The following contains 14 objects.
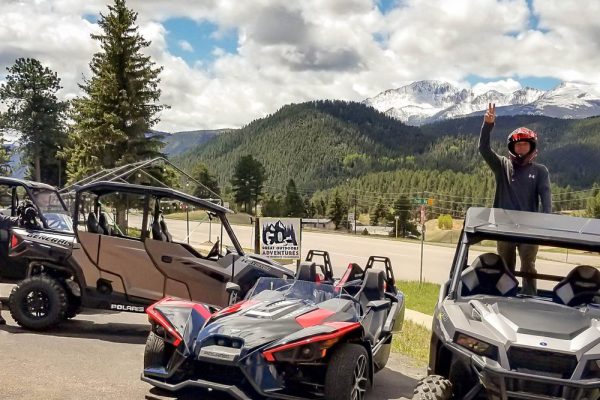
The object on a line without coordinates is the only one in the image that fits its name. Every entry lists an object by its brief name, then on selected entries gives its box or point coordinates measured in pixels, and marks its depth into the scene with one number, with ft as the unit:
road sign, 72.55
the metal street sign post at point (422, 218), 67.59
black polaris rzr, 33.47
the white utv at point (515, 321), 13.85
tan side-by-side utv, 27.55
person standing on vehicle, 22.61
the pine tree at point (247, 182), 400.26
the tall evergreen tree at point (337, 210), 367.70
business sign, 51.33
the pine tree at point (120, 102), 110.83
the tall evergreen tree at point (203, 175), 364.58
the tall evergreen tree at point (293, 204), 396.96
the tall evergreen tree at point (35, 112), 200.34
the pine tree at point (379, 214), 428.56
